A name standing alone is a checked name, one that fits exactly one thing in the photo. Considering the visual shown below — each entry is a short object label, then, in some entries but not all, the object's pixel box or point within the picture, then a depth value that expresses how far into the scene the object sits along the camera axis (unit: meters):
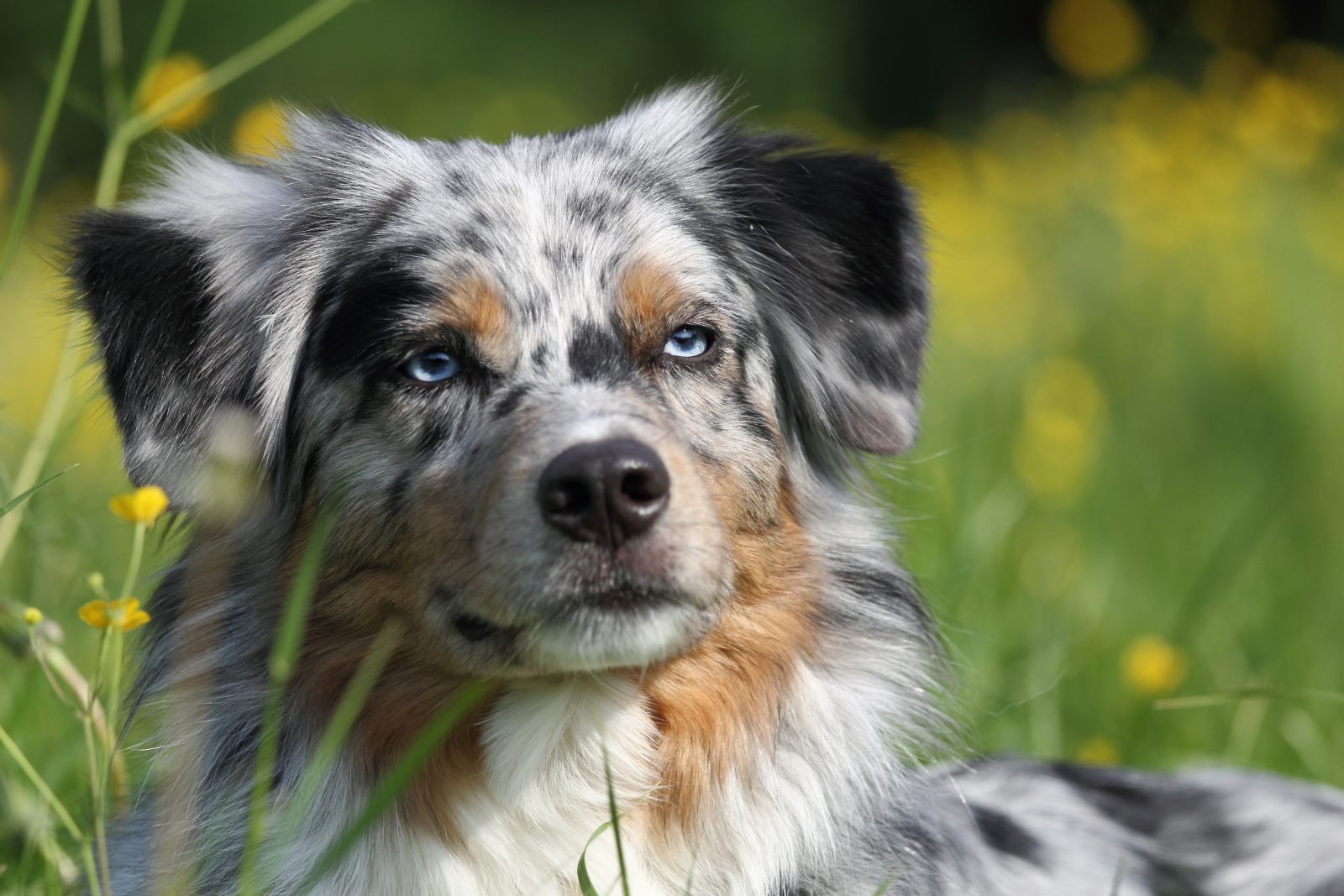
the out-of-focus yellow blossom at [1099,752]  9.52
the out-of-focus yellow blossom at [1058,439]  13.29
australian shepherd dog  6.10
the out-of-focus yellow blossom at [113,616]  4.95
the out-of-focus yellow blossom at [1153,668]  8.95
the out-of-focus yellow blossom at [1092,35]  20.45
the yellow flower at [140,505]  4.92
